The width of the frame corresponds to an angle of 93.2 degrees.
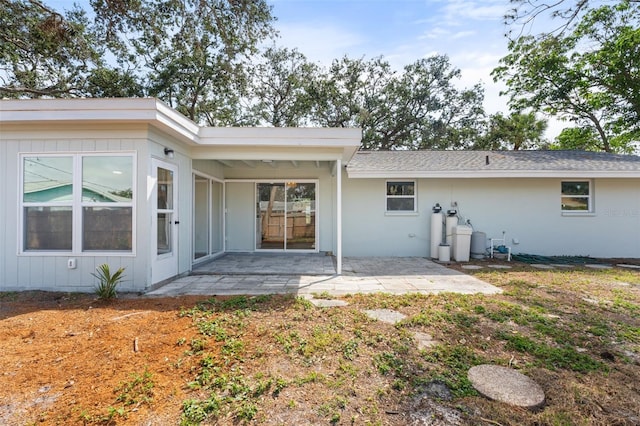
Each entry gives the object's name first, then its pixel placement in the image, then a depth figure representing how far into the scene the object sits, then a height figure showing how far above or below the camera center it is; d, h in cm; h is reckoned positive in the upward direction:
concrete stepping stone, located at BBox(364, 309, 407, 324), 369 -129
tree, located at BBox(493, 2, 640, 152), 1231 +634
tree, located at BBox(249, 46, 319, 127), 1714 +703
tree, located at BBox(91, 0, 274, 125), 667 +458
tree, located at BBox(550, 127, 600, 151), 1670 +432
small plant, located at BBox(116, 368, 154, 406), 218 -134
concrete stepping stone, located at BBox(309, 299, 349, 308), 422 -128
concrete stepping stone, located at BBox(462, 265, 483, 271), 687 -125
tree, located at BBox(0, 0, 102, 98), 798 +517
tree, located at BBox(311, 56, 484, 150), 1800 +666
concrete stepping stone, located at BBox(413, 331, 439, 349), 305 -132
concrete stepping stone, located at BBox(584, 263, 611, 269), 727 -127
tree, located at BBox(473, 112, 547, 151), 1746 +489
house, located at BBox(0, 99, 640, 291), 488 +45
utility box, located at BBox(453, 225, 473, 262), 779 -75
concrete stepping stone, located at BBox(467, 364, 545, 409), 221 -135
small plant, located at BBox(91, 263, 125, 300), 447 -108
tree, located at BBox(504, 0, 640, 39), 413 +281
